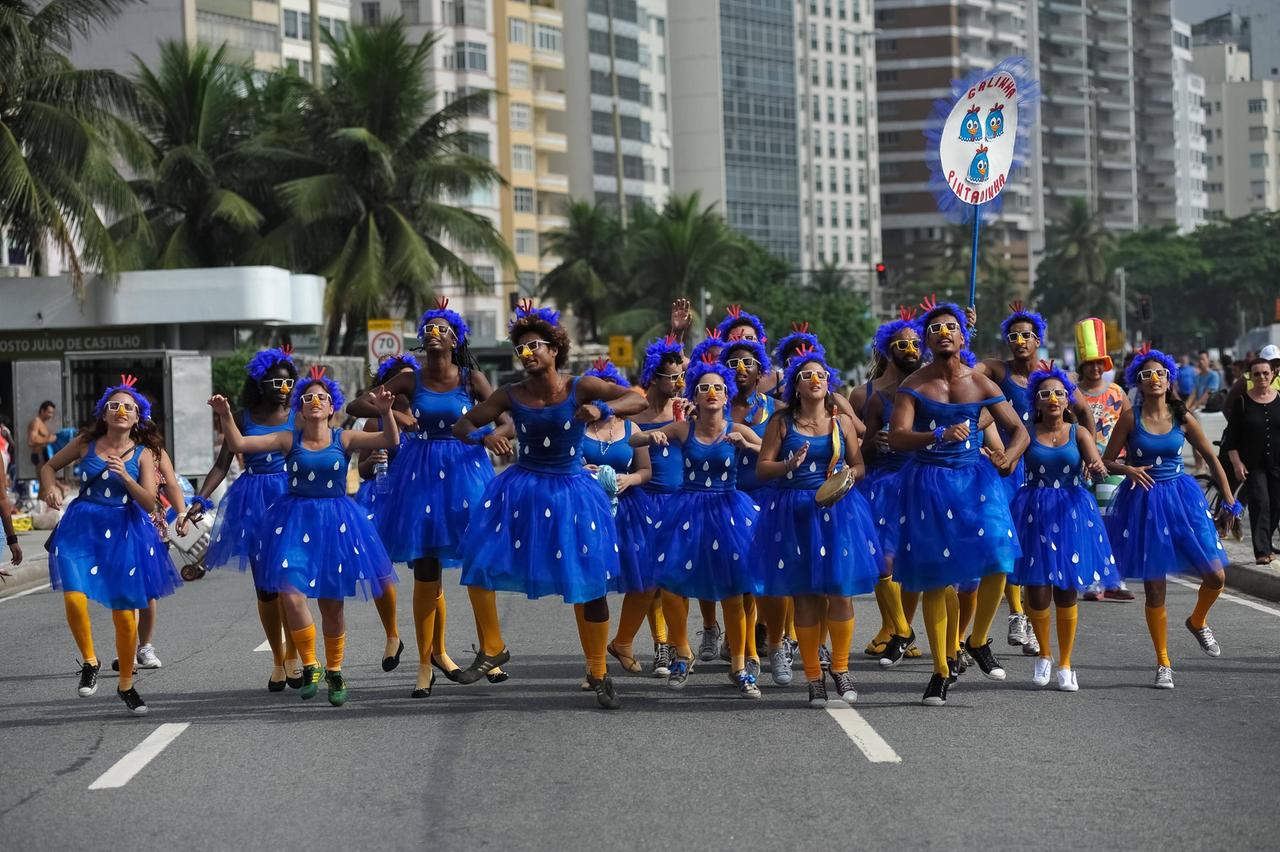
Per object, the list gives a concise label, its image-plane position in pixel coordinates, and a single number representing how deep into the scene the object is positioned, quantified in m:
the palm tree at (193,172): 47.94
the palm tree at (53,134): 33.69
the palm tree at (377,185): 48.56
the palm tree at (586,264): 82.38
